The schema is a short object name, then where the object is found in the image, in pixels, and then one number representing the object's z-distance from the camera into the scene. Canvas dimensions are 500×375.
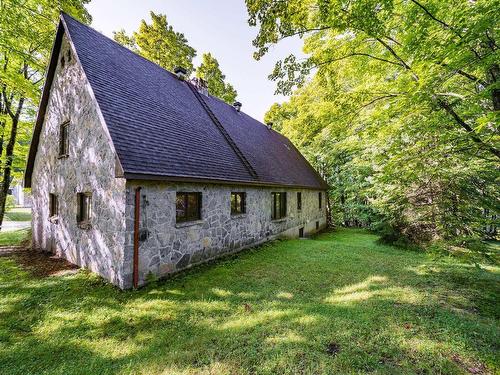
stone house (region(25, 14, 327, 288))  5.90
